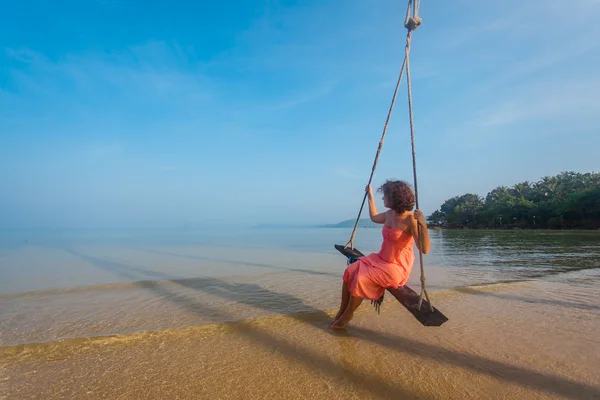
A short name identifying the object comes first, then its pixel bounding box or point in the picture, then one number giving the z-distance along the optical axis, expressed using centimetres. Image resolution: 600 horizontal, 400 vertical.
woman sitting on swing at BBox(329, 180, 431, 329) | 378
